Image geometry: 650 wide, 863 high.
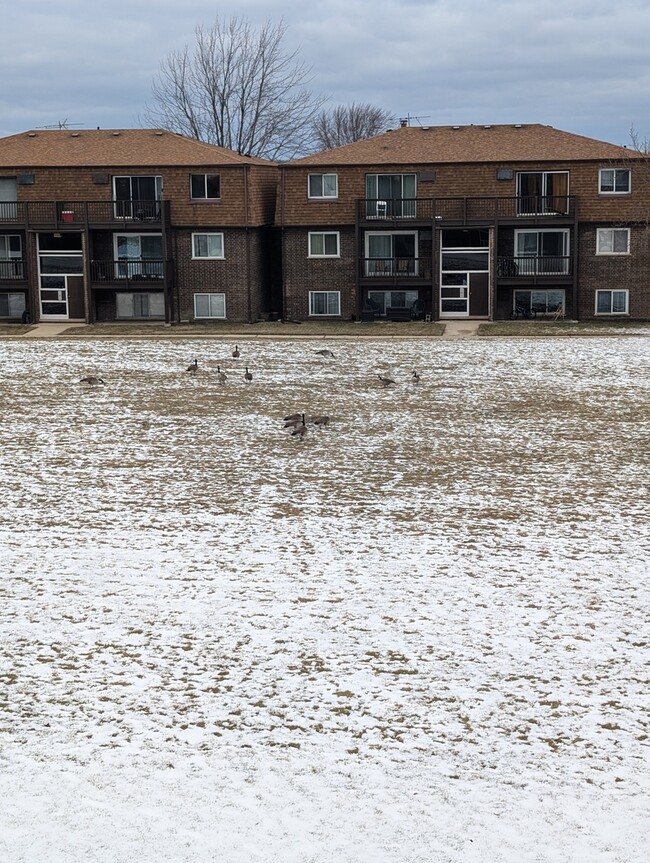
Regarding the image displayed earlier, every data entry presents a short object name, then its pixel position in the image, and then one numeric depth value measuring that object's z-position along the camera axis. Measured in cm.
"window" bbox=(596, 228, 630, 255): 4619
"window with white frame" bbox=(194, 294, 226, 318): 4772
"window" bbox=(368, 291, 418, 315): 4772
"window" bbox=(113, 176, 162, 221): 4669
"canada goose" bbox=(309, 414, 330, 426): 2272
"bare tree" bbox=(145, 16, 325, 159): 7394
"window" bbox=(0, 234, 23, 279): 4760
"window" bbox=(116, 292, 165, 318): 4806
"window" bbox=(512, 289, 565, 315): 4688
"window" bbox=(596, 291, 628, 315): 4659
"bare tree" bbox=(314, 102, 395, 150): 10962
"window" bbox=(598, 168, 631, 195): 4575
